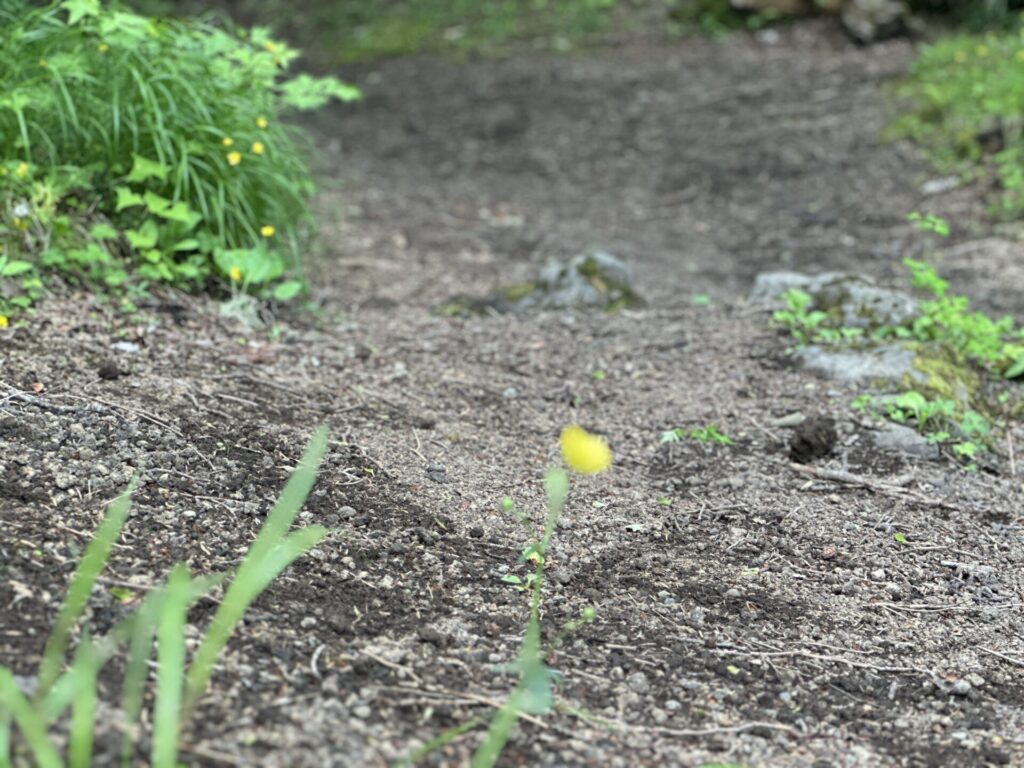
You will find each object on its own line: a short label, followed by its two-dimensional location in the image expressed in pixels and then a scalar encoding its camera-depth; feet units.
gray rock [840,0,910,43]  24.56
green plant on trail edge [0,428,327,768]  4.00
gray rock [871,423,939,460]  9.28
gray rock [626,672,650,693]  5.81
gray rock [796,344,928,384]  10.44
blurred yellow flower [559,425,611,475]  5.14
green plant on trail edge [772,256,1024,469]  9.64
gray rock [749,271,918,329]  11.67
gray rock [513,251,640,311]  13.06
